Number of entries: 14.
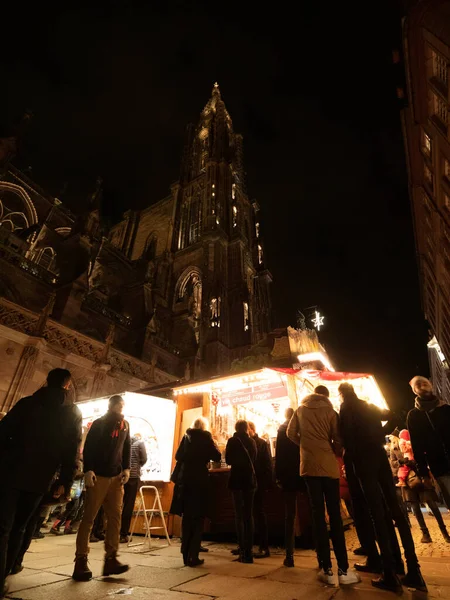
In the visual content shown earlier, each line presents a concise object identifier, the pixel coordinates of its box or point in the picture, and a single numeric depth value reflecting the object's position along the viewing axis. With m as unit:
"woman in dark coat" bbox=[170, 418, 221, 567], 3.94
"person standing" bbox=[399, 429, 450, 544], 5.25
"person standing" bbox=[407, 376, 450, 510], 3.28
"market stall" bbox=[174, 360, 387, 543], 7.81
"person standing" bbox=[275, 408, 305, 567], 3.89
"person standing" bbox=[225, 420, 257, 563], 4.05
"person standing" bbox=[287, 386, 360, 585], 3.00
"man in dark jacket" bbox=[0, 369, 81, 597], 2.46
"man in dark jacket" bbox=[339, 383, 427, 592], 2.68
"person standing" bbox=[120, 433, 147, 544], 5.75
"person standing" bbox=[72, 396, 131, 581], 3.30
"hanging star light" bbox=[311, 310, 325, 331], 22.30
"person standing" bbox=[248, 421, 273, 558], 4.61
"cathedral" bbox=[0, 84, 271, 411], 13.96
